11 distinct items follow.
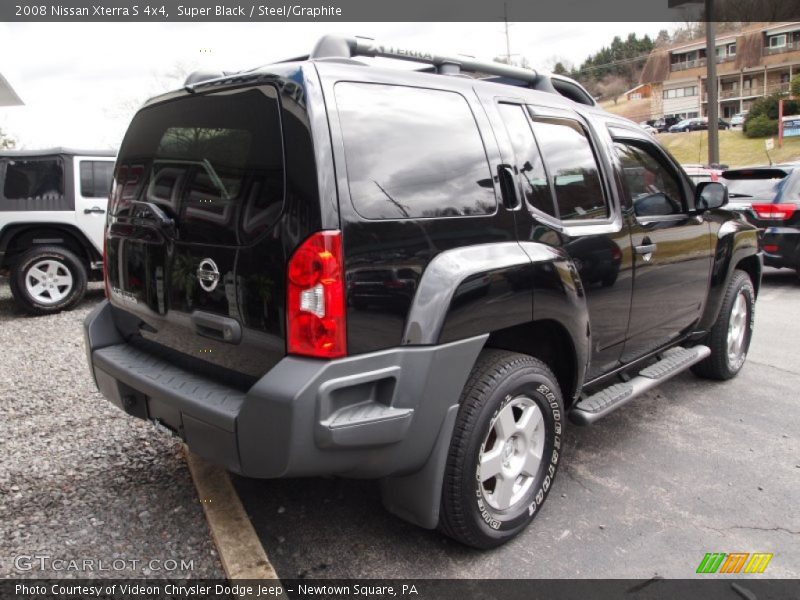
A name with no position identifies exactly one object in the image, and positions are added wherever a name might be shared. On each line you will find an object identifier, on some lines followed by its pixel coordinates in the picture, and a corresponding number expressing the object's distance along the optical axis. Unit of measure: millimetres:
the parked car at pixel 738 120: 49456
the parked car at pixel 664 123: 55588
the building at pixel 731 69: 59719
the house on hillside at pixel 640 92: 72312
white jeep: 7746
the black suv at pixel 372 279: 2199
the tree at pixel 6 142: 23953
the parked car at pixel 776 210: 8695
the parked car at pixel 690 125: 50250
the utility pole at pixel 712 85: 16438
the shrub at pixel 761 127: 39469
